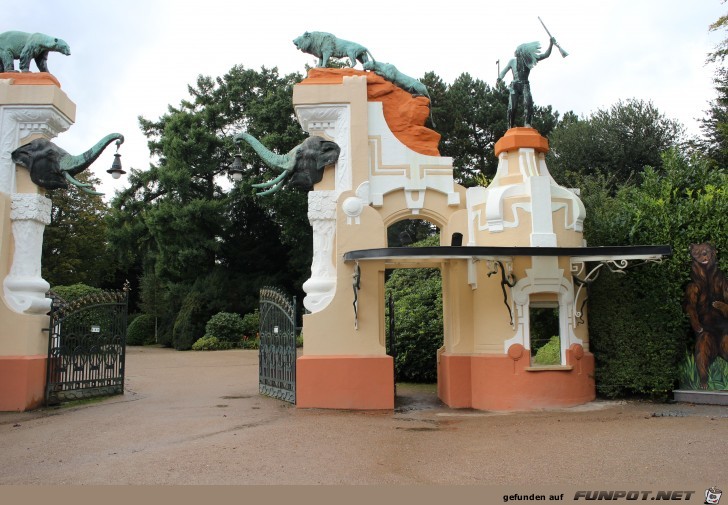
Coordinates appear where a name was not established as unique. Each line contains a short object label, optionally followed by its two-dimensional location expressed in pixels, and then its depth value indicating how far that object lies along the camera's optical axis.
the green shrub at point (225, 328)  27.12
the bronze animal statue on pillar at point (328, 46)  12.70
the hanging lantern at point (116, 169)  12.24
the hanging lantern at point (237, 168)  12.32
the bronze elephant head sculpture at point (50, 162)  12.08
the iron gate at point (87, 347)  12.04
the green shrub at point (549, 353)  13.49
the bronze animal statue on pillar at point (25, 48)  12.53
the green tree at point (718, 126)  23.03
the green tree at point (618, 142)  27.48
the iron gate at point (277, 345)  11.91
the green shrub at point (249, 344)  26.62
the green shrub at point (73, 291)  22.91
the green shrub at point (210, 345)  26.61
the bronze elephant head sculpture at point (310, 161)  12.10
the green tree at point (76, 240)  33.72
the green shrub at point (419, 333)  15.98
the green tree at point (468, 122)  30.73
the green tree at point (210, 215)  29.00
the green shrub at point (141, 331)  32.53
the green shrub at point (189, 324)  27.83
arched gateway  11.30
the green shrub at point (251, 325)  27.69
